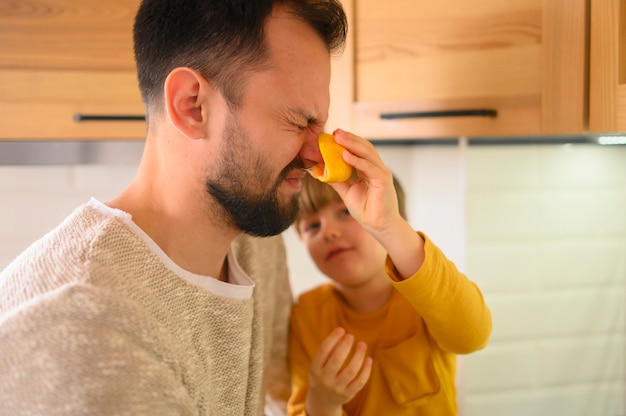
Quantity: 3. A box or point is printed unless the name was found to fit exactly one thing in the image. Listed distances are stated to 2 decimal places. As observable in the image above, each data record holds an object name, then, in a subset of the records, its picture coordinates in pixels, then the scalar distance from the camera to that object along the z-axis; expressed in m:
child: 1.10
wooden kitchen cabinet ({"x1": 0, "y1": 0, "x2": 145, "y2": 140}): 1.42
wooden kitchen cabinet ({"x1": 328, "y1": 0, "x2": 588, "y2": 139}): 1.20
